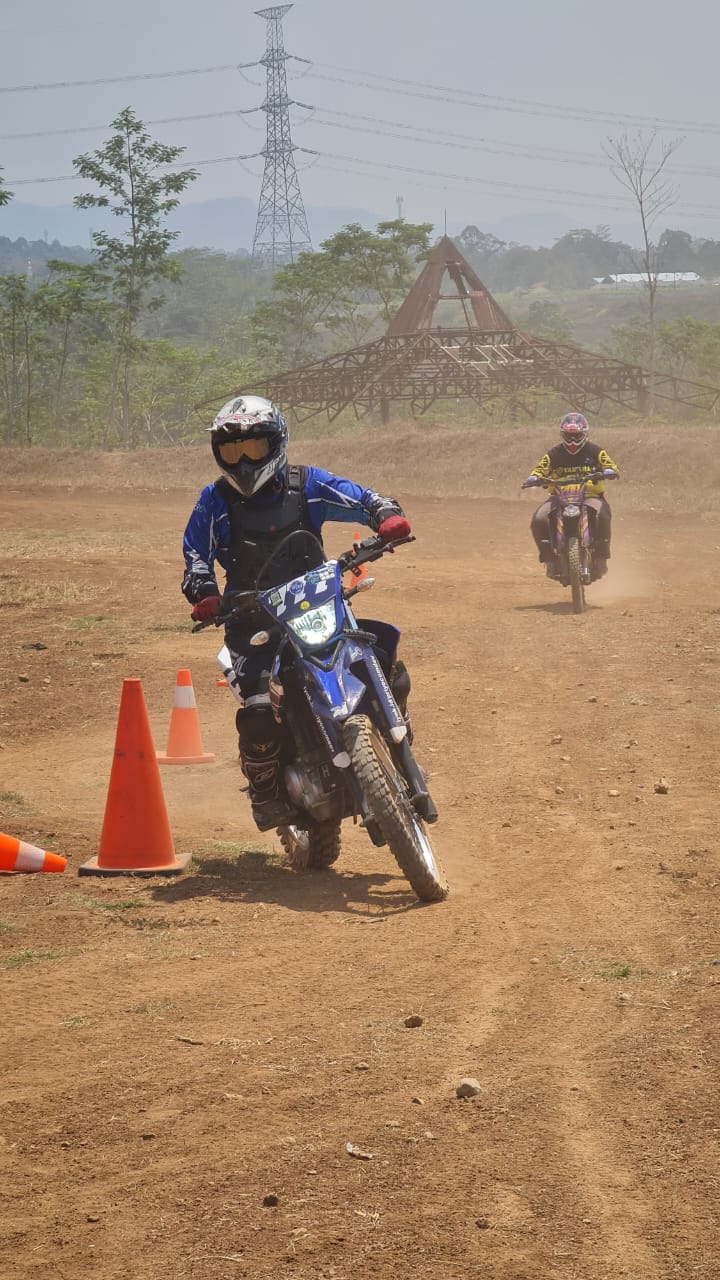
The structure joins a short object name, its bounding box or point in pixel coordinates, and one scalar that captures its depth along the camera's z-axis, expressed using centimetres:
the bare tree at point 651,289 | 4950
